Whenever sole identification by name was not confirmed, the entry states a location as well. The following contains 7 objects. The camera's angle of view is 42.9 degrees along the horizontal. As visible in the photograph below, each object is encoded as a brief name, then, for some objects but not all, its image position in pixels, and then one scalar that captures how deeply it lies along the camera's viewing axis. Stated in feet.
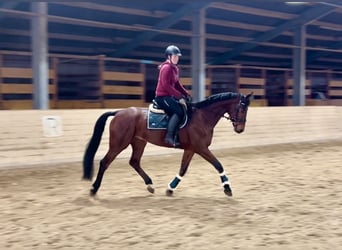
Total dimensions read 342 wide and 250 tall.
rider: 17.61
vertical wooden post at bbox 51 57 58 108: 37.73
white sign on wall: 26.03
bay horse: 18.04
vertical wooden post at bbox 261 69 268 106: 52.79
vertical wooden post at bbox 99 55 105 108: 39.06
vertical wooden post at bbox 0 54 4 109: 34.14
